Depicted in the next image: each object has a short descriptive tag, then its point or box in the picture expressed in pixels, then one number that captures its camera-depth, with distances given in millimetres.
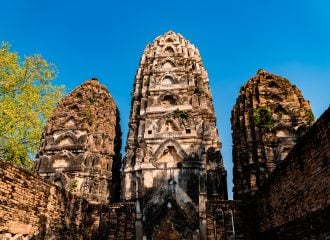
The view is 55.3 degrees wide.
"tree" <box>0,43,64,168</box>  15250
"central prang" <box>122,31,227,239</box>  16297
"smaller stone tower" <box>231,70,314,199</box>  18203
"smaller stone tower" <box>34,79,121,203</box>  21516
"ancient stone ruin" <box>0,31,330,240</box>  8461
